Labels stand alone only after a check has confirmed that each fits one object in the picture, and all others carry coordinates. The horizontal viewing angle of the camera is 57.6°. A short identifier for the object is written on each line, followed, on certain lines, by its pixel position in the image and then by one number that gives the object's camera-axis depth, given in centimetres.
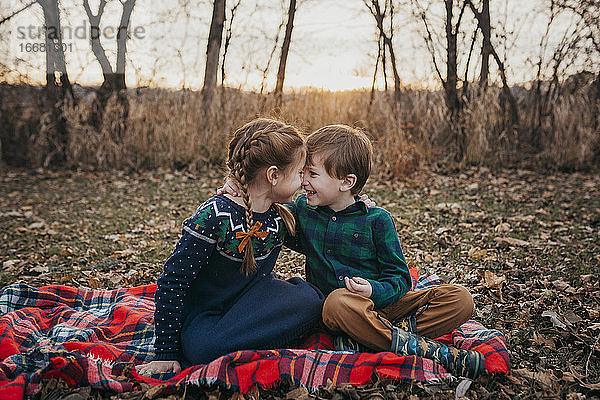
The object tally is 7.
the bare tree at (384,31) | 1038
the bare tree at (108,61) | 972
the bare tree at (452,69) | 931
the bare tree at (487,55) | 948
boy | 257
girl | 247
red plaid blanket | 239
